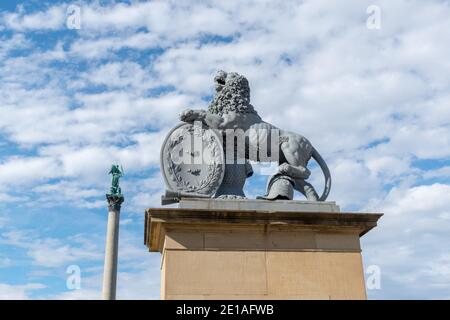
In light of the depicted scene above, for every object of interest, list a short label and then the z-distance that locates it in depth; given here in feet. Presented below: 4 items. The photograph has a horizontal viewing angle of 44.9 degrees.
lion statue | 33.58
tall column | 122.42
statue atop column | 132.16
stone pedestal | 28.94
